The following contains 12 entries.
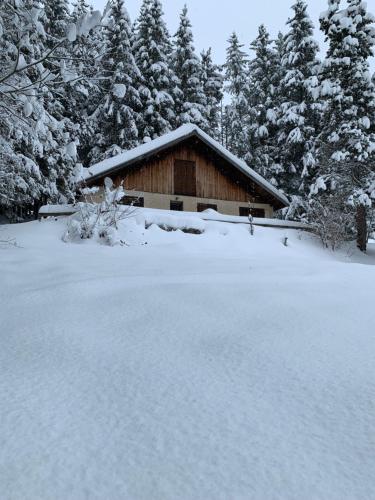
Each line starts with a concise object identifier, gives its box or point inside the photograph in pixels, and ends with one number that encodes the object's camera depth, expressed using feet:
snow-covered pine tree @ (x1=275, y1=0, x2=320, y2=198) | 71.51
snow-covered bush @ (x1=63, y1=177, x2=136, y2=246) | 31.94
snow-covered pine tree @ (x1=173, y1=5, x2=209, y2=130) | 89.61
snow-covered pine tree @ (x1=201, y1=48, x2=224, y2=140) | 98.63
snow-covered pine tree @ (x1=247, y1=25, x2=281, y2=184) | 79.56
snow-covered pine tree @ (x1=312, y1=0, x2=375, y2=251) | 53.11
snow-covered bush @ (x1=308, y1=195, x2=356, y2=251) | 48.93
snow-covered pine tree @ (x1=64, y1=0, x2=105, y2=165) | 75.41
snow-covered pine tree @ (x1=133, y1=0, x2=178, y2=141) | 81.71
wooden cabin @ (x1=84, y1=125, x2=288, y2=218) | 57.11
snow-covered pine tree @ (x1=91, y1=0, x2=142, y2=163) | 77.82
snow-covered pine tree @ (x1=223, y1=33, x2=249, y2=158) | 94.30
